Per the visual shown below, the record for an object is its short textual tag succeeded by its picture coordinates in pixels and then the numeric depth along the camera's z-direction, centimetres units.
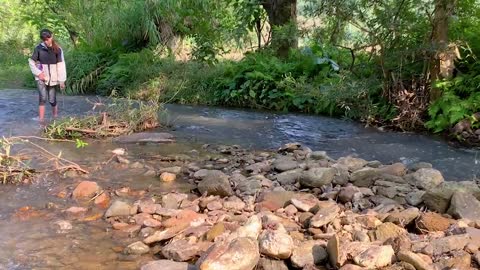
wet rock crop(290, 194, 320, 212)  485
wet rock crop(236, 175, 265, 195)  549
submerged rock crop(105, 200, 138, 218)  490
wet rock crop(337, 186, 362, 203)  519
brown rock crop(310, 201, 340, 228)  438
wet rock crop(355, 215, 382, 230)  435
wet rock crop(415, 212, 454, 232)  421
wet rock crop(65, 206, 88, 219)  491
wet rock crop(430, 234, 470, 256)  375
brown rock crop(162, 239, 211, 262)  396
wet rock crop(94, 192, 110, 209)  524
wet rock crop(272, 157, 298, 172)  634
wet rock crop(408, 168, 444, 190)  556
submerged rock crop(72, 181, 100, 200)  546
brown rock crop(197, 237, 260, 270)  352
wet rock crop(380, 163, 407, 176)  595
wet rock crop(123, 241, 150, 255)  413
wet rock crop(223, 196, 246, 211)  502
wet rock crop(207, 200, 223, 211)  500
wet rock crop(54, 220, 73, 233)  455
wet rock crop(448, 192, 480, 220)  444
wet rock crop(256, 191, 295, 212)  503
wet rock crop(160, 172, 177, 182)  614
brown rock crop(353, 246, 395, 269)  362
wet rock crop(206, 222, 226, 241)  421
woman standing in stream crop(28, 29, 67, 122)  908
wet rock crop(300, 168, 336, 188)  561
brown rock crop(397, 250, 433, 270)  351
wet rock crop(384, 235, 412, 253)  382
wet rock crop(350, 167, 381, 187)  567
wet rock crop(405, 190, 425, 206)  498
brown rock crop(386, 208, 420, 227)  440
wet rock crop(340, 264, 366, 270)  359
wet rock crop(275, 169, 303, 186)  588
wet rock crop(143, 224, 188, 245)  429
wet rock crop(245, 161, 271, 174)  643
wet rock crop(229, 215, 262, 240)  408
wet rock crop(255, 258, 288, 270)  372
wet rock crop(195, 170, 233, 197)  545
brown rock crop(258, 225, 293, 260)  377
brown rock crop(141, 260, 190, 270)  374
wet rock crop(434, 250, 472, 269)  354
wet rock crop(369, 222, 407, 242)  407
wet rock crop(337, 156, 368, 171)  630
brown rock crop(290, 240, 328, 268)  377
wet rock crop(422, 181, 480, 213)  470
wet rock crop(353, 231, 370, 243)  405
